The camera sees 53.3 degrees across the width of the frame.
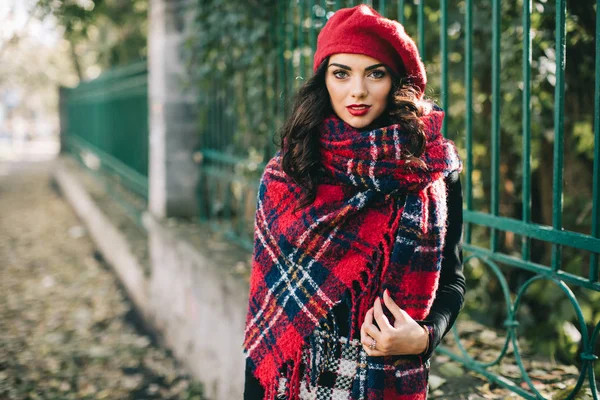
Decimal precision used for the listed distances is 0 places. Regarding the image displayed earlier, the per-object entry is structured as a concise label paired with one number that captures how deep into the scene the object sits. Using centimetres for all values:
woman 151
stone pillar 449
